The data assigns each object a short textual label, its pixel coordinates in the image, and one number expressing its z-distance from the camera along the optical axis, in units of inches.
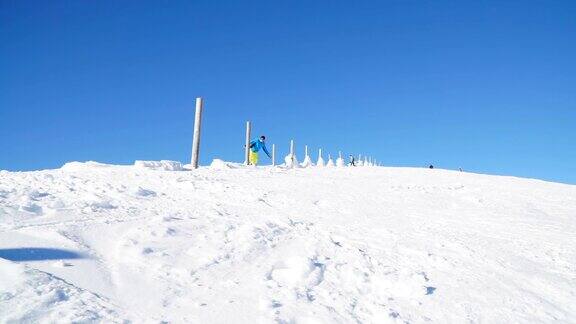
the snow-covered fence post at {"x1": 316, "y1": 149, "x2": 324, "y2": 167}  1516.0
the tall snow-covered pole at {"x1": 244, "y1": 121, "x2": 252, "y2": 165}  718.0
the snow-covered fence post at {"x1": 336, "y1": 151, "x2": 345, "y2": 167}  1535.8
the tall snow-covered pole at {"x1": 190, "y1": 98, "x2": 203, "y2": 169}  515.0
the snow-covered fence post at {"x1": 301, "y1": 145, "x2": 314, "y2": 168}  1311.4
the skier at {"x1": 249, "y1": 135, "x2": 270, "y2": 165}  729.6
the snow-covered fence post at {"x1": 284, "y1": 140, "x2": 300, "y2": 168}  936.0
